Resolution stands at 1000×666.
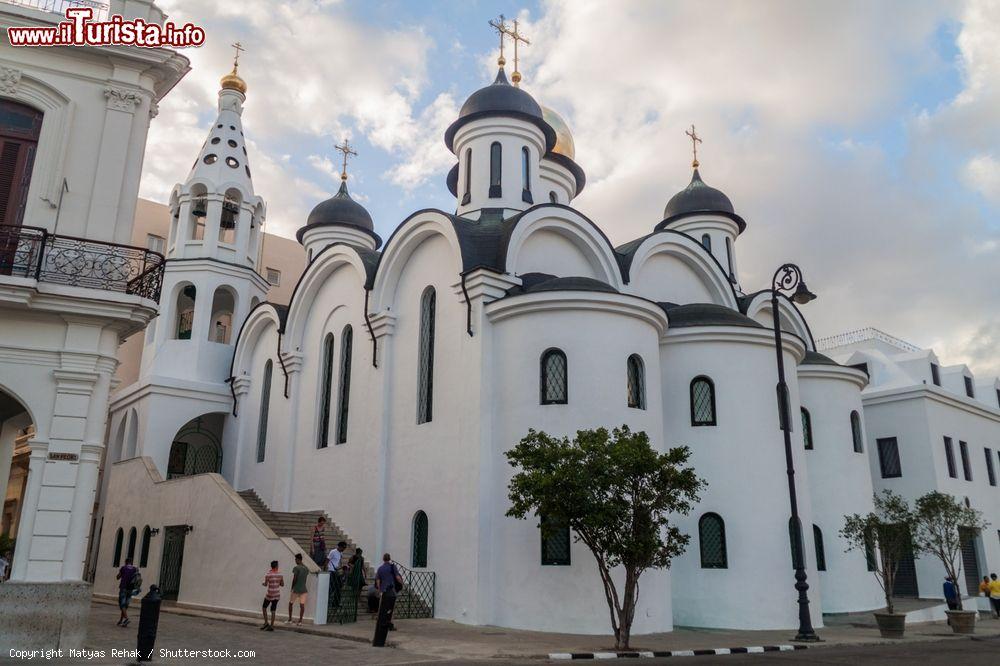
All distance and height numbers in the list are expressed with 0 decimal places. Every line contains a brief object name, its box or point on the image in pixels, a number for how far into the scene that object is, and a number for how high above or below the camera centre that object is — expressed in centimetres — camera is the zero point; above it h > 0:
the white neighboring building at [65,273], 909 +343
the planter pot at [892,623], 1447 -82
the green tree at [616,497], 1187 +108
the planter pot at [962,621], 1573 -84
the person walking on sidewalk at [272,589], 1338 -34
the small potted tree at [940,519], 1695 +117
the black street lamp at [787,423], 1311 +266
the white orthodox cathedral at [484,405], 1512 +364
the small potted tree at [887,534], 1568 +79
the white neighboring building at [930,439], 2436 +423
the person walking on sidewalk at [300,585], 1379 -27
